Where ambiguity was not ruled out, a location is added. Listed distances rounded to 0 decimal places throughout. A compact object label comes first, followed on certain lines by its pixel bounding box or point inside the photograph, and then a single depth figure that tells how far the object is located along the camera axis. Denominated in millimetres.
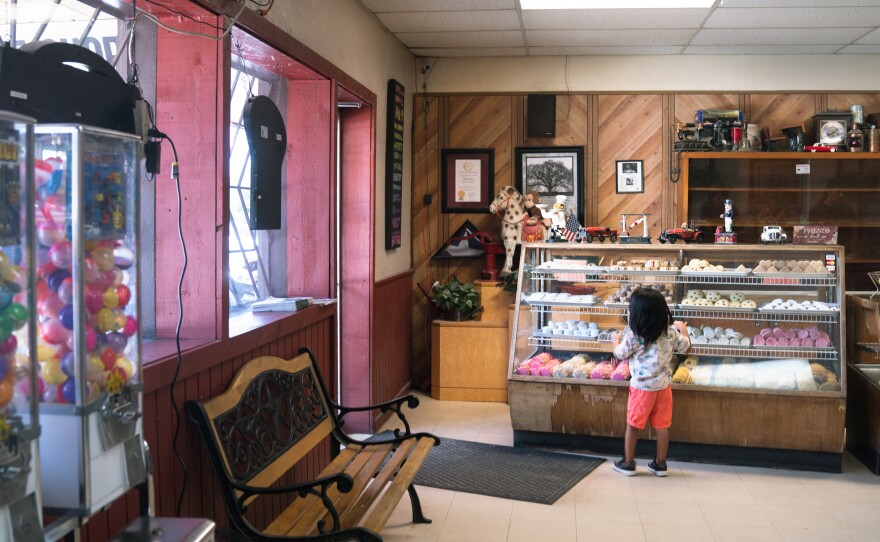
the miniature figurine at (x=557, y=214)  6902
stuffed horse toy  7156
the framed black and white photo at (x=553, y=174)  7422
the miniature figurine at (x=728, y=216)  5815
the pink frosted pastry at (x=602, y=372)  5387
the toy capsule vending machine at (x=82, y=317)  1825
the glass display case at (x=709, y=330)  5133
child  4840
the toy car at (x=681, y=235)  5660
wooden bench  2943
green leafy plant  6965
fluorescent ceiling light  5672
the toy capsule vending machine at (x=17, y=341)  1601
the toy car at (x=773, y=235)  5480
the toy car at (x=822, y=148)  7016
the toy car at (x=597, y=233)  5805
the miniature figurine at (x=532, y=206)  7160
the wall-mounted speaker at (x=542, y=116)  7375
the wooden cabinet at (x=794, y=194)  7137
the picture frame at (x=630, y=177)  7398
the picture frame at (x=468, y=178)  7535
